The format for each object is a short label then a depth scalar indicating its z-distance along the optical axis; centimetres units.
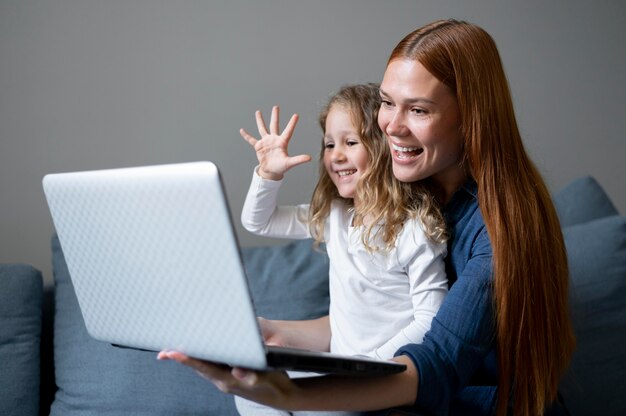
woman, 119
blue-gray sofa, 164
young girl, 134
